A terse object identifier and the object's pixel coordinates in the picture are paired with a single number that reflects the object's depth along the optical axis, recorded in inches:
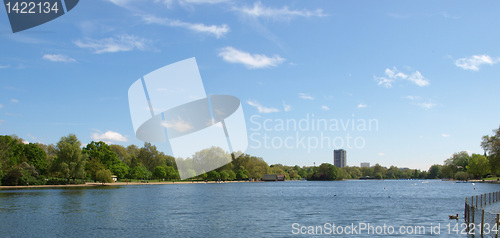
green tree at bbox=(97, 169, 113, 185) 5482.3
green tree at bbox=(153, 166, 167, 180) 7721.5
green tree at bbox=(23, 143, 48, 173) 5260.8
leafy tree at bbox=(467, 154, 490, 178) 7815.0
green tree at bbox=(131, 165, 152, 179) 7237.7
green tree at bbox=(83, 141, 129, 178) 6043.3
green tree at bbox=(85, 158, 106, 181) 5689.0
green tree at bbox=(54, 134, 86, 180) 5049.2
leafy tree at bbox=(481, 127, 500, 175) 5797.2
